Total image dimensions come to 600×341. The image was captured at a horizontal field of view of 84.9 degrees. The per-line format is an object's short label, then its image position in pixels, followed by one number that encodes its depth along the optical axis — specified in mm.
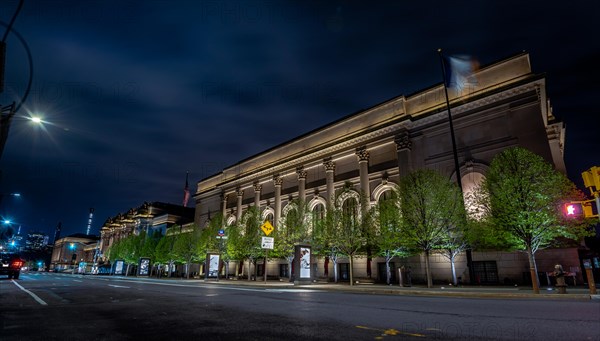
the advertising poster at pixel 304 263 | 29734
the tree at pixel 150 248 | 71562
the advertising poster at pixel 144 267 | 63888
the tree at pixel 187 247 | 55594
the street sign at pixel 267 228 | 34497
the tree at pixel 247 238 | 44062
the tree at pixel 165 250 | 64438
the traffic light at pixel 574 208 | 13836
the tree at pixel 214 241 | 49906
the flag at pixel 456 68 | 27609
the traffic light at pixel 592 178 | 12727
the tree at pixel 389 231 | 28803
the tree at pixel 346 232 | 32094
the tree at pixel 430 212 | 25609
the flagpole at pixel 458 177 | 23766
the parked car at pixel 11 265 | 31906
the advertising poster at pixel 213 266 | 42719
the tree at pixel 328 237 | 34366
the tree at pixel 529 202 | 20484
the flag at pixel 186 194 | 91700
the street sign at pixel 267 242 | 32906
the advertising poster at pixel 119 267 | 75875
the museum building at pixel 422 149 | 28297
